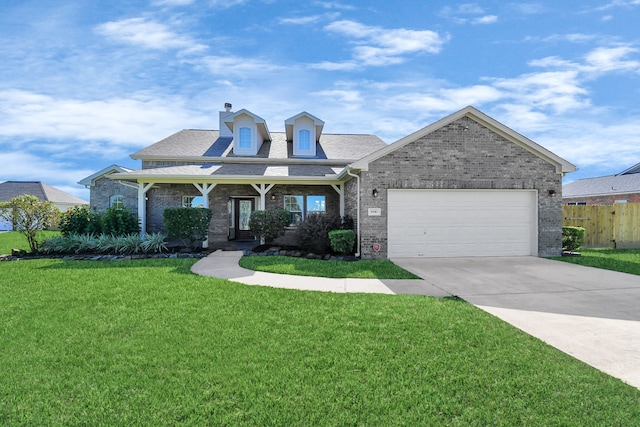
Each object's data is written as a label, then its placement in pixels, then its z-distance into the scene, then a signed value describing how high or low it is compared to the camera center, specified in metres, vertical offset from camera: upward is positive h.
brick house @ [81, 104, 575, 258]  10.63 +0.85
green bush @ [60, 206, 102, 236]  12.41 -0.26
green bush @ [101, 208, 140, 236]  12.54 -0.30
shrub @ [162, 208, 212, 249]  11.82 -0.26
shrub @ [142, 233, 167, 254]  11.51 -1.01
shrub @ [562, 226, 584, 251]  11.91 -0.83
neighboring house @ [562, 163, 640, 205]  21.31 +1.72
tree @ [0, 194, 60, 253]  11.54 +0.01
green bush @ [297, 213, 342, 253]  11.55 -0.54
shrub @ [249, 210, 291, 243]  12.36 -0.31
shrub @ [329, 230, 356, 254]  10.66 -0.82
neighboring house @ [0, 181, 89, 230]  32.52 +2.40
